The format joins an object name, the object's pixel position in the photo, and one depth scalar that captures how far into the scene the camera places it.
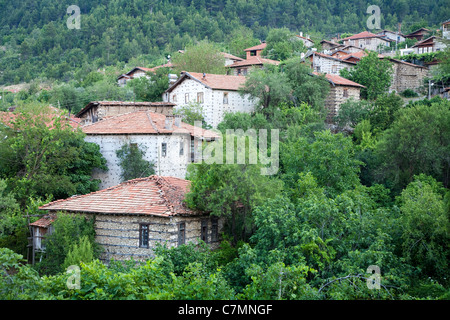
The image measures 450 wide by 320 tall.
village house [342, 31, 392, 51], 83.88
